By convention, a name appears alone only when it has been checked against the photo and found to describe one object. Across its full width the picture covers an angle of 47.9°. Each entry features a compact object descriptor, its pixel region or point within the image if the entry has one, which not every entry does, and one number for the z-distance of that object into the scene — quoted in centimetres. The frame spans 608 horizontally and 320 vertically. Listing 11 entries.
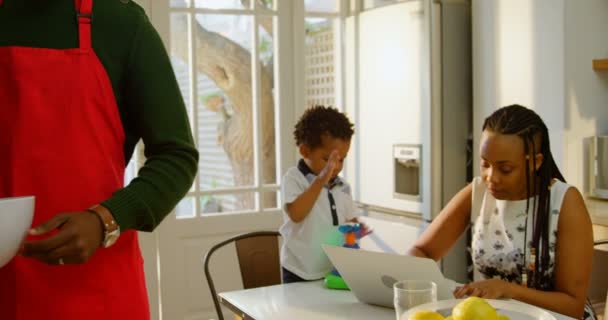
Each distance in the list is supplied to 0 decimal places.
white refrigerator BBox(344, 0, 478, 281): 331
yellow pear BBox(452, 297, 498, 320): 106
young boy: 221
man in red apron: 94
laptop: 147
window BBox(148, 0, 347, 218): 355
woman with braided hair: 171
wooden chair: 232
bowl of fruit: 106
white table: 158
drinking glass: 129
